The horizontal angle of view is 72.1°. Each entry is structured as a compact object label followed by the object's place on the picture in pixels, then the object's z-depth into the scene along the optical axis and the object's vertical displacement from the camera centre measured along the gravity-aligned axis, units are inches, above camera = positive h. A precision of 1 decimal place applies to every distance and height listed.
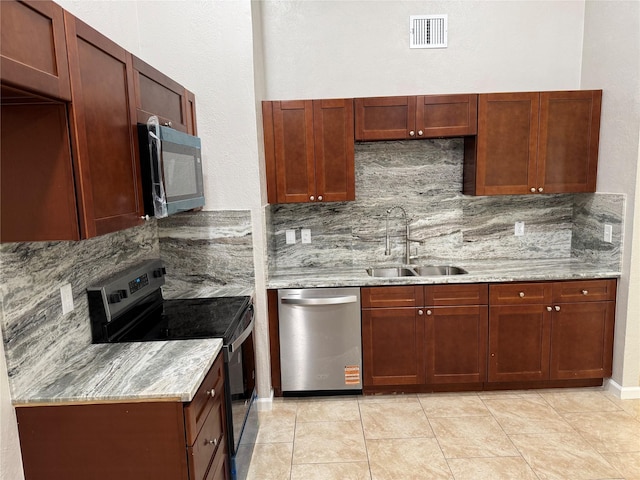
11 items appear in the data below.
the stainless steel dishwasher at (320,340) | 122.6 -43.8
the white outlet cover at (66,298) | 73.4 -18.2
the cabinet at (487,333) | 122.9 -43.0
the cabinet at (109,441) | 60.7 -35.2
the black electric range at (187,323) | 82.1 -27.9
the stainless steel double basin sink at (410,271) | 138.7 -28.3
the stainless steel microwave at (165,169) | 77.4 +3.5
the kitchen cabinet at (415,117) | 125.0 +18.2
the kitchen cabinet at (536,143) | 125.3 +10.1
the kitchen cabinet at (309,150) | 124.7 +9.5
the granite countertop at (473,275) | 122.1 -27.0
